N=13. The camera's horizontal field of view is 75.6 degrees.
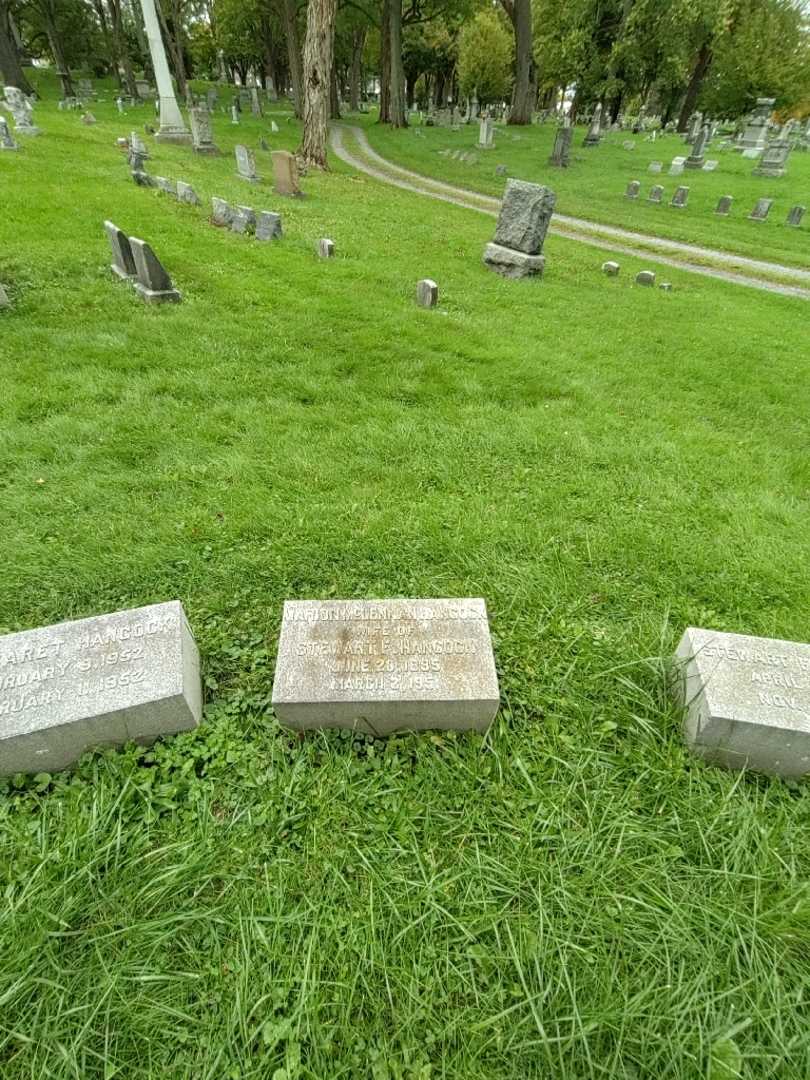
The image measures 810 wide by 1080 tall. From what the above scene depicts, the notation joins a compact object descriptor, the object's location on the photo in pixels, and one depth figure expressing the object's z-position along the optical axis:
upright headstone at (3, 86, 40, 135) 16.36
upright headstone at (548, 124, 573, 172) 22.28
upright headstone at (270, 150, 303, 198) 13.02
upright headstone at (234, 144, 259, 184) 14.57
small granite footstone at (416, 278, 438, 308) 7.57
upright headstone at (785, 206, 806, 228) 15.73
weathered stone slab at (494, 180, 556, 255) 8.78
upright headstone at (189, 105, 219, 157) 17.78
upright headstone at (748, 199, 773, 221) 16.05
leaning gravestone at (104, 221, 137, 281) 7.00
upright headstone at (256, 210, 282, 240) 9.69
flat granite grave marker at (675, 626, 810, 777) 2.23
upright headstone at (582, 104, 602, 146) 28.80
